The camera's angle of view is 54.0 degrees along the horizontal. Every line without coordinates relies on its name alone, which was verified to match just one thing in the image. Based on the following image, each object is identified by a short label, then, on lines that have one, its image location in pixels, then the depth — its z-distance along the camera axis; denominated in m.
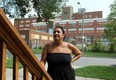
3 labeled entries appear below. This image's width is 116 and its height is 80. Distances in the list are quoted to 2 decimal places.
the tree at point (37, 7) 6.57
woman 1.52
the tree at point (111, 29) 17.30
